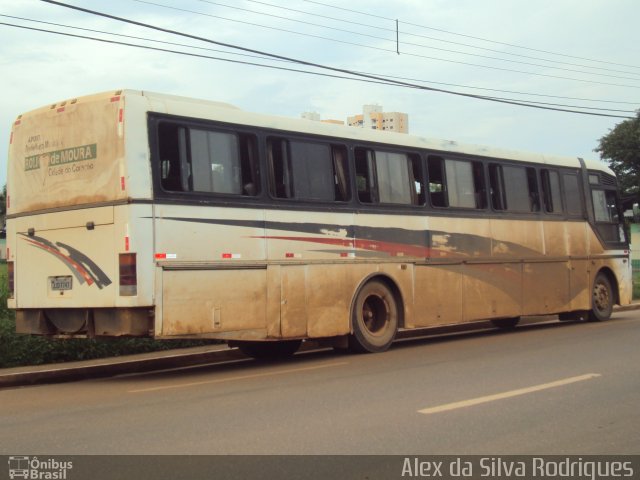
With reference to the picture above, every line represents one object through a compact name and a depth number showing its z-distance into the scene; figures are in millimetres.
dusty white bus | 10273
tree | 66562
